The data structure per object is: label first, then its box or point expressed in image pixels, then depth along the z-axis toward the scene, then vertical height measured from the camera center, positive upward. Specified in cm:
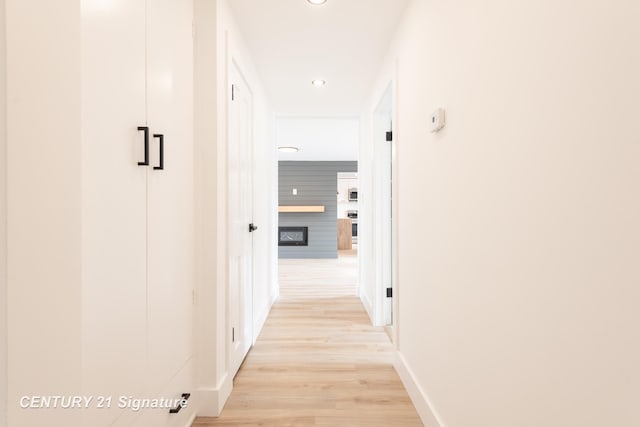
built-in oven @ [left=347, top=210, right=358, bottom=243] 1155 -20
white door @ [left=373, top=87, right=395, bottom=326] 334 +1
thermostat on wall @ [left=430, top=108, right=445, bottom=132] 154 +42
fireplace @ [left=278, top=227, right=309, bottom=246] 838 -55
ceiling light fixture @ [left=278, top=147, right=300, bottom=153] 674 +124
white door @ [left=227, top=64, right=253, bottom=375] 212 -6
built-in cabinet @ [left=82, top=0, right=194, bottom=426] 100 +3
